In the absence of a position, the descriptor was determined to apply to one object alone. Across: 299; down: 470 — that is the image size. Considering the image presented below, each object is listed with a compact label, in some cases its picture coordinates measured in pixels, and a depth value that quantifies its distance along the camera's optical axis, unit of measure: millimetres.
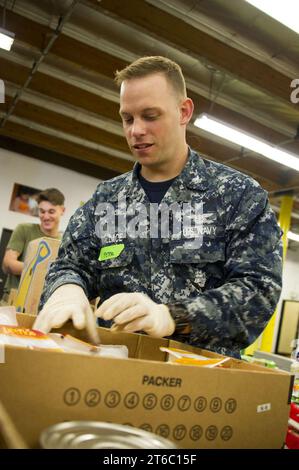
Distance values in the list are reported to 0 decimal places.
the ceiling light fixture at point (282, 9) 3254
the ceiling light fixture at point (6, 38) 4605
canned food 491
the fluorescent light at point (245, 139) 5805
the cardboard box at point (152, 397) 609
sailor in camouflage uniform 1099
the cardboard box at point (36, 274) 2562
